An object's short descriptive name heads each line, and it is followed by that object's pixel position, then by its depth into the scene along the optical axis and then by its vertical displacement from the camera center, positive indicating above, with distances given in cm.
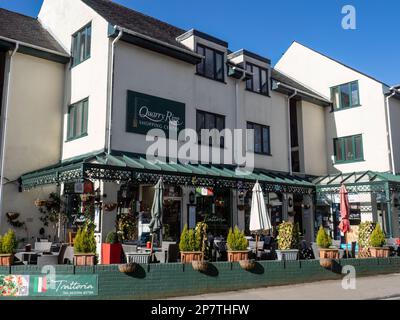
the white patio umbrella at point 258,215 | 1212 +28
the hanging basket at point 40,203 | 1534 +84
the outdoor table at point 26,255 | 1096 -80
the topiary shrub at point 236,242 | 1104 -46
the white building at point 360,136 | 1944 +453
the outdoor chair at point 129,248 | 1144 -64
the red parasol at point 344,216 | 1416 +28
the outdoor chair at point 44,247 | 1279 -66
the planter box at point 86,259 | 943 -76
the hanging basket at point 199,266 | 995 -98
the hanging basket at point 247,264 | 1055 -101
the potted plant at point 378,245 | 1335 -67
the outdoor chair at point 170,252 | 1079 -71
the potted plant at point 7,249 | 941 -53
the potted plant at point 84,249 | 944 -54
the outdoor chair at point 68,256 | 1029 -75
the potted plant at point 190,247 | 1054 -56
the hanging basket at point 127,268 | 916 -94
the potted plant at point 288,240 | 1180 -45
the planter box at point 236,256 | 1094 -82
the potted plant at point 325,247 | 1217 -68
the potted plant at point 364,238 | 1370 -46
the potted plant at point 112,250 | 1042 -62
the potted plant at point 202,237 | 1078 -31
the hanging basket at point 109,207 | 1412 +62
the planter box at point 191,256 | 1053 -78
